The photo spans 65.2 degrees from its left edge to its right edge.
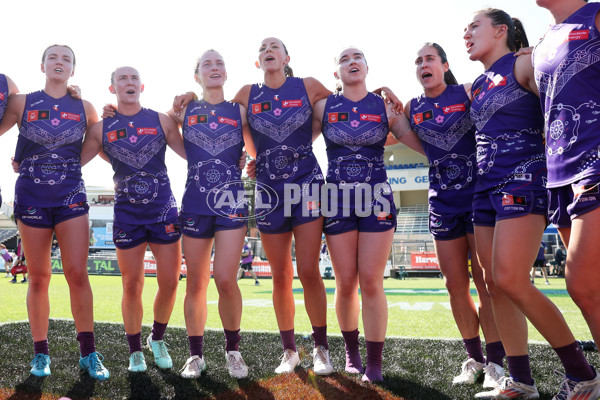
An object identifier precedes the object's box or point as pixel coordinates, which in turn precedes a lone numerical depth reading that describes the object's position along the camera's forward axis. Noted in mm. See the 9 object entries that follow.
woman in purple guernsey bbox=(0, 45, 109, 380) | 3627
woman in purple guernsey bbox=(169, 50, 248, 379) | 3543
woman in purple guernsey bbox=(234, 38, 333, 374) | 3594
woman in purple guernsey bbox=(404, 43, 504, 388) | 3363
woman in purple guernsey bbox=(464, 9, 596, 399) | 2613
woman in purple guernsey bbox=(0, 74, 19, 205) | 3680
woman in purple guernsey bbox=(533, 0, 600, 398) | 2102
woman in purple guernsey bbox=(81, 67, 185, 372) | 3877
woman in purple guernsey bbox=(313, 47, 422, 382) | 3344
